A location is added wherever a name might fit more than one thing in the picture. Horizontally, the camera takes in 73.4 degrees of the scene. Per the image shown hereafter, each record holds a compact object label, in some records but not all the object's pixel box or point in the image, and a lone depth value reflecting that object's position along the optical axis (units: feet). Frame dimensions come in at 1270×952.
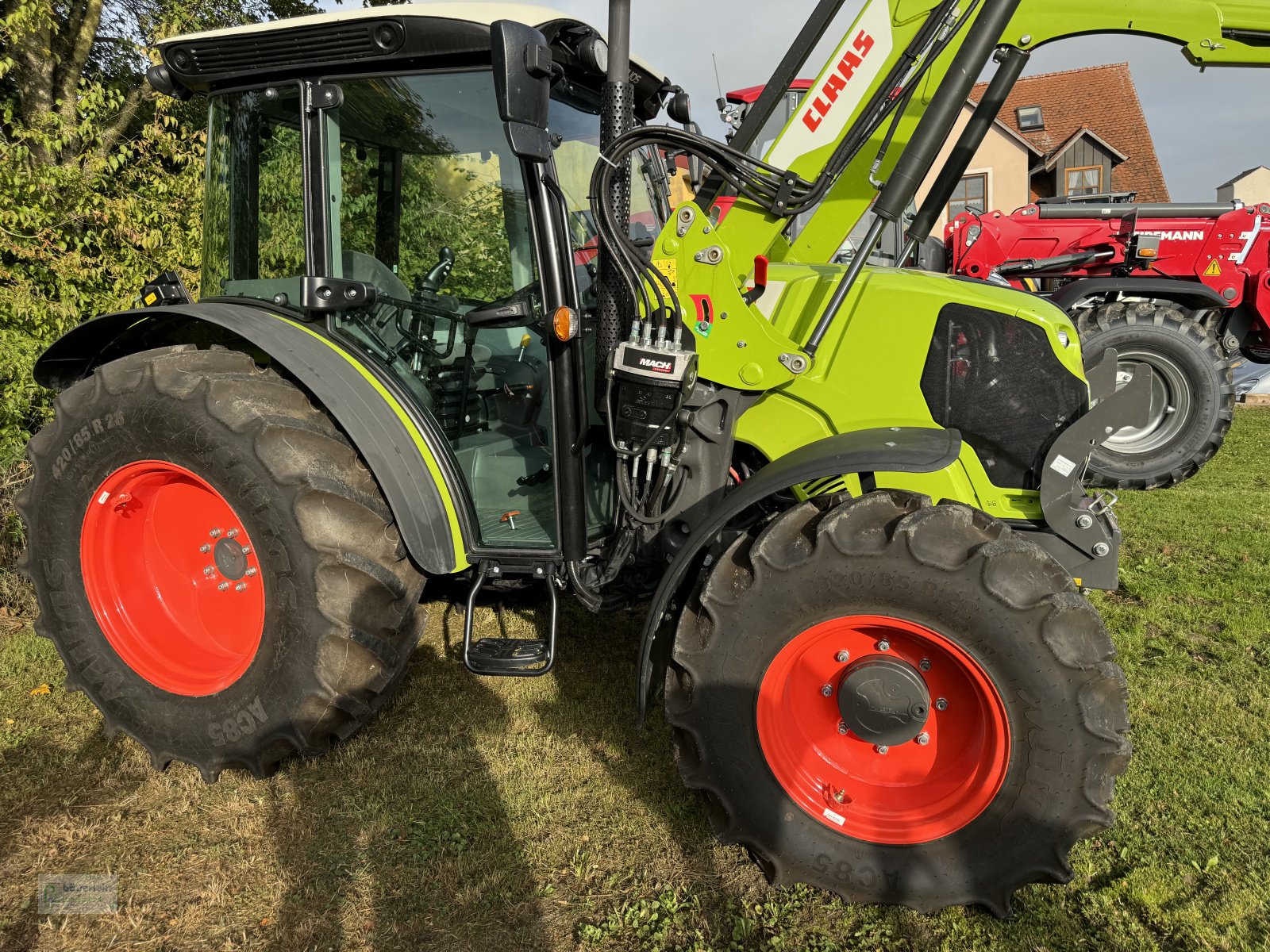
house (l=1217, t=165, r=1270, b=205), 120.67
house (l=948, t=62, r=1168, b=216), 74.49
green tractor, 6.97
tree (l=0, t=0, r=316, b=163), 17.20
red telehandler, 19.95
